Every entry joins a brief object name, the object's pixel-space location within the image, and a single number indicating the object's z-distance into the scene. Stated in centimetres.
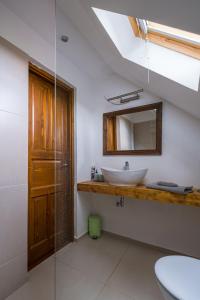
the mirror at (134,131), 190
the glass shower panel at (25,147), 125
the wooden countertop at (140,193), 139
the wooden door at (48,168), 162
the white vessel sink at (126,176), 172
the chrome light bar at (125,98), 199
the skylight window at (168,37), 119
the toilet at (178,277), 81
